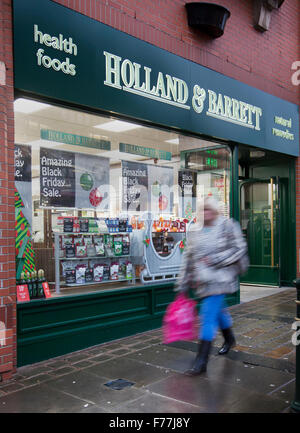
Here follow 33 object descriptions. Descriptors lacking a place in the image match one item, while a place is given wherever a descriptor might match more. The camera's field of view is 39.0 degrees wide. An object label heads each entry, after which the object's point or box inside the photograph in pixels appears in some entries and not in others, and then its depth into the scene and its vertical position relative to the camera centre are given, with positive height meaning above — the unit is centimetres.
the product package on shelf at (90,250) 603 -42
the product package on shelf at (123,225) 643 -7
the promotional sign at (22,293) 485 -83
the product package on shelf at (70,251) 580 -41
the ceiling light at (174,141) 708 +134
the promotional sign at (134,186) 653 +54
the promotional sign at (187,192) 746 +51
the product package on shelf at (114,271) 623 -74
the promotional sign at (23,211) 505 +13
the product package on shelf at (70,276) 568 -75
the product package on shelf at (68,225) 578 -5
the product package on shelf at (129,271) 639 -77
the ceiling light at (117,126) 603 +139
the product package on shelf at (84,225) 595 -6
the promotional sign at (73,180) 552 +57
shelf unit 556 -53
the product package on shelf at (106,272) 613 -75
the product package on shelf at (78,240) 589 -27
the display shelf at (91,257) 577 -52
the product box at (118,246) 638 -38
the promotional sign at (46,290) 518 -85
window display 529 +33
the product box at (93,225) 605 -6
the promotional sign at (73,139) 552 +112
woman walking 435 -50
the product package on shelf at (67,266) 569 -61
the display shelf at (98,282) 569 -87
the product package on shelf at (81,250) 591 -41
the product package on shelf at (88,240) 600 -27
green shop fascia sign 483 +203
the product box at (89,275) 591 -76
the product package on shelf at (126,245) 647 -37
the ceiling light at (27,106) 493 +139
